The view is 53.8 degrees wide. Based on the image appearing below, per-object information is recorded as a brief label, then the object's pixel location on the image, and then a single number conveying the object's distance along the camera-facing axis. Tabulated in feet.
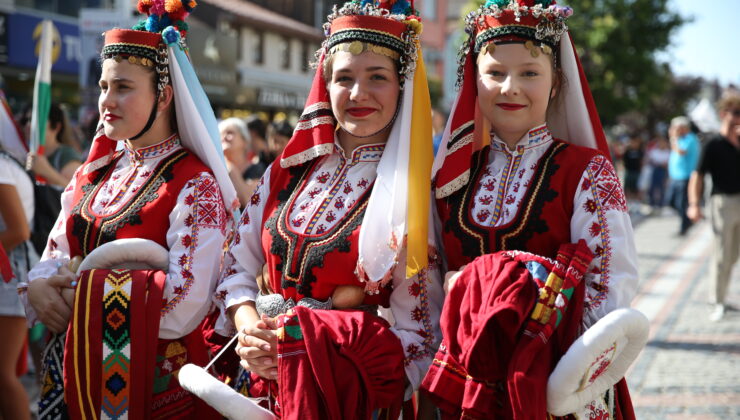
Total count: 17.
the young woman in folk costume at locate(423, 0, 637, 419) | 7.16
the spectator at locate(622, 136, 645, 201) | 56.54
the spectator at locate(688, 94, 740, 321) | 22.97
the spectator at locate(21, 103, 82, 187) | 17.49
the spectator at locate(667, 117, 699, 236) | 40.52
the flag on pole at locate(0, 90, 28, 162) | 13.01
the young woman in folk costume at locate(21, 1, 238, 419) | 8.82
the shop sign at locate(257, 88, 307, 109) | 83.10
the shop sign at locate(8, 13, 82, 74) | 49.62
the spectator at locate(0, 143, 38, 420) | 11.83
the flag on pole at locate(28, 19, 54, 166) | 13.76
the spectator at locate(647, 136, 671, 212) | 58.34
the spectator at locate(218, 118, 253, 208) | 19.19
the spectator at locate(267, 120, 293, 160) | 20.98
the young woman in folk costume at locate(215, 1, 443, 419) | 7.54
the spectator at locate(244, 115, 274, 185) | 21.25
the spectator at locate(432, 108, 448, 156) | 27.29
